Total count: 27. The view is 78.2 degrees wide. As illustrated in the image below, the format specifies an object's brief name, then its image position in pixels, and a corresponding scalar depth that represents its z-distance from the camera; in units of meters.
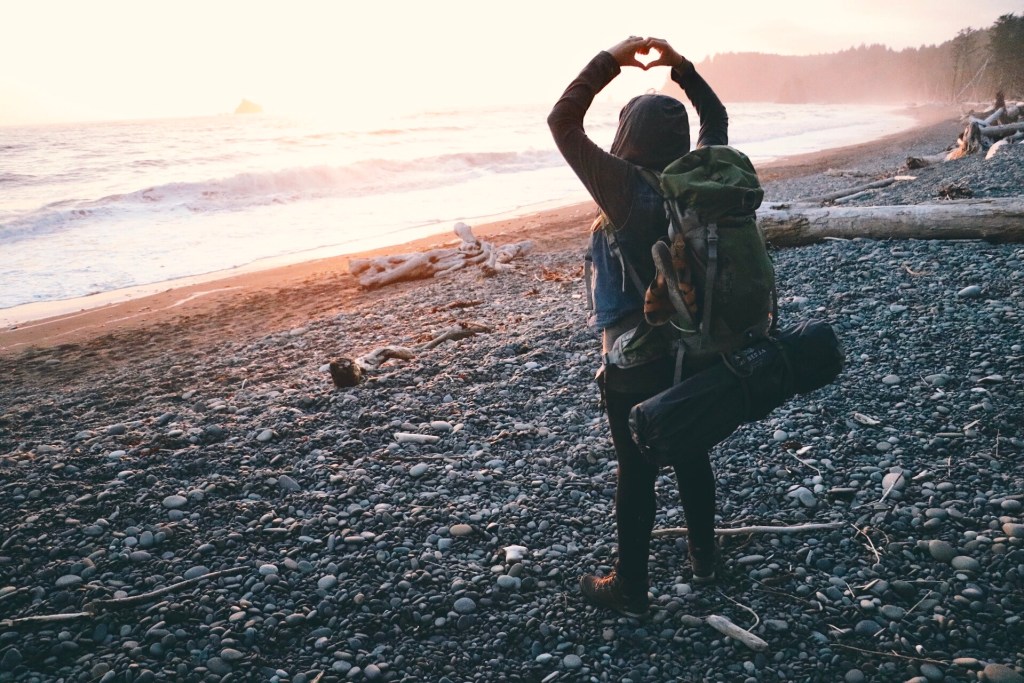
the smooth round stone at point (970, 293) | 6.76
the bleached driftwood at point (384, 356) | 7.87
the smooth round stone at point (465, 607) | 3.65
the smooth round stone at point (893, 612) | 3.21
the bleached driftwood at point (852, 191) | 13.93
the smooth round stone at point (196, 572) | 4.04
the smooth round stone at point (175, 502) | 4.78
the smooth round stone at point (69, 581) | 3.95
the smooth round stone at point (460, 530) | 4.37
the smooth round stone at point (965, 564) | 3.39
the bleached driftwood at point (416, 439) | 5.73
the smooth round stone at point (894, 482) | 4.17
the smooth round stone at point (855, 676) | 2.88
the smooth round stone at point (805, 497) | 4.20
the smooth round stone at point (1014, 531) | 3.51
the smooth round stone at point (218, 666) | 3.29
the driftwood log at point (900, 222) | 8.06
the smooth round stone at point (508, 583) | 3.82
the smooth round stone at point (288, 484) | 5.05
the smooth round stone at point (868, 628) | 3.15
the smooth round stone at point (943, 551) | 3.51
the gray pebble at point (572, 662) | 3.19
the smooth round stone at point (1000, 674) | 2.71
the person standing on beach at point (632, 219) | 2.64
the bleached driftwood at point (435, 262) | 12.72
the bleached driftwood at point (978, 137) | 18.03
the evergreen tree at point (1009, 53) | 51.44
